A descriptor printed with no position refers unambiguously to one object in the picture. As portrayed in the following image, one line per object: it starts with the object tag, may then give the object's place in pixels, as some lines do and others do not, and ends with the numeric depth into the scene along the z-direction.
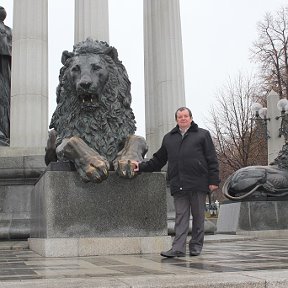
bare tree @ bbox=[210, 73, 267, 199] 38.94
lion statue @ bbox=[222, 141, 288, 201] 16.84
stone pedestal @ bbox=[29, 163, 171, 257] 7.34
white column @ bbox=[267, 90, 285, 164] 25.98
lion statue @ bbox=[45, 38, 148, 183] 7.64
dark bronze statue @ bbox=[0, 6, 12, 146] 15.69
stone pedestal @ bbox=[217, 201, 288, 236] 16.30
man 6.66
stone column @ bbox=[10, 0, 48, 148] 14.34
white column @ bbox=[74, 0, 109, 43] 15.51
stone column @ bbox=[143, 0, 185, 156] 17.44
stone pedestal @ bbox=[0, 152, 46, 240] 12.01
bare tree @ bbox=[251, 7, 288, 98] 40.41
